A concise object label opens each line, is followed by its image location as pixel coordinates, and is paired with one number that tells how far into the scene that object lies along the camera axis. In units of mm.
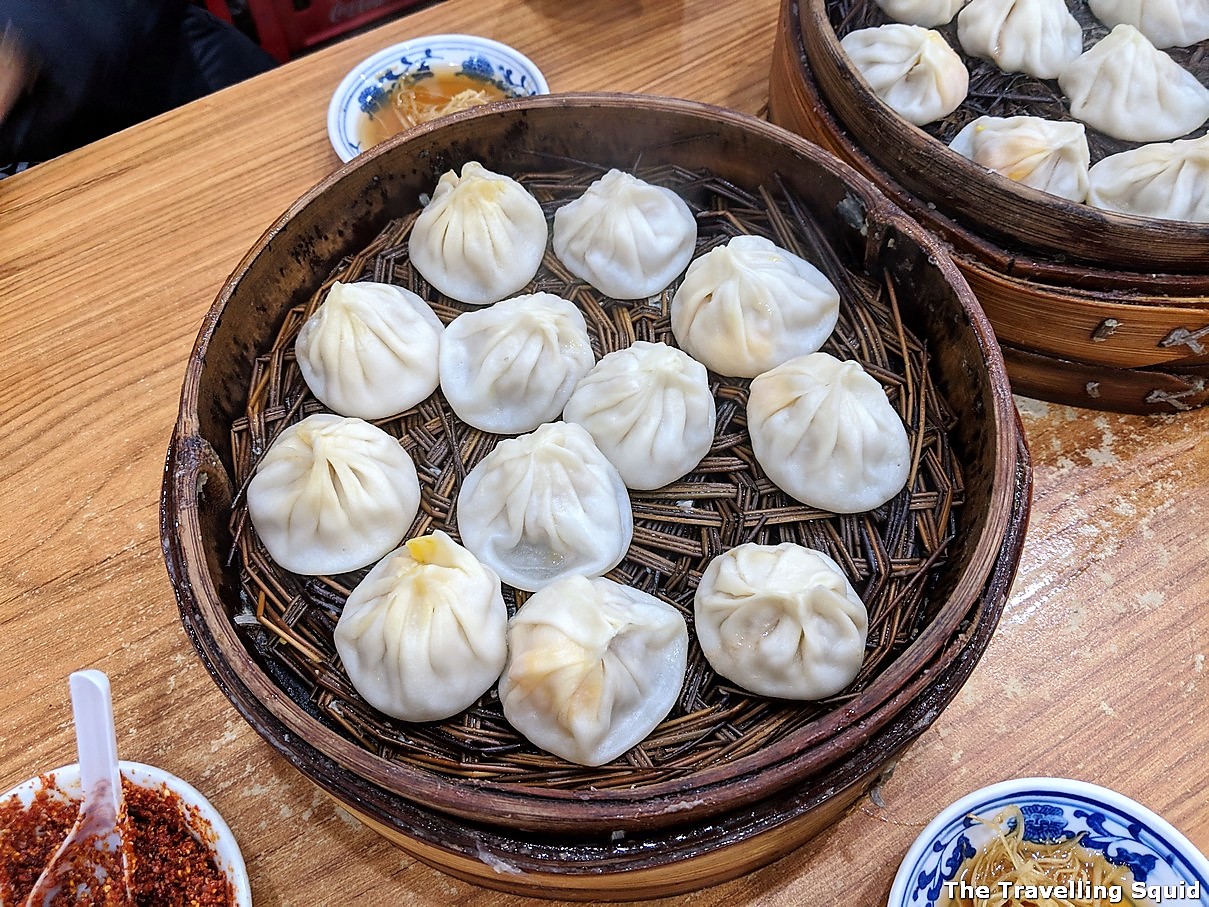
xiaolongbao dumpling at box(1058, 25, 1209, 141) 403
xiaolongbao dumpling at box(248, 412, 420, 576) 300
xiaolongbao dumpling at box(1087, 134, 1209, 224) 379
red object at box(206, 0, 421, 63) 657
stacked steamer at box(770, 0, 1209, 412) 356
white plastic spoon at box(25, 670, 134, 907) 283
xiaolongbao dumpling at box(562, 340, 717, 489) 310
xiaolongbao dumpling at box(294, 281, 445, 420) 325
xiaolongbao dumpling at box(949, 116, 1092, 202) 380
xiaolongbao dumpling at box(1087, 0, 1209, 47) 433
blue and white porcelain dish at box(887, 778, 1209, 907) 285
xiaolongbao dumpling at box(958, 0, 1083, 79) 420
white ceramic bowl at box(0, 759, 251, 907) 293
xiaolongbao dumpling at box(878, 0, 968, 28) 440
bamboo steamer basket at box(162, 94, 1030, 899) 256
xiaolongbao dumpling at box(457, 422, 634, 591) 298
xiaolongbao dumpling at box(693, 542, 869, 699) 277
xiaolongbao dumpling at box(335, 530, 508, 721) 274
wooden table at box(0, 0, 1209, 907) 334
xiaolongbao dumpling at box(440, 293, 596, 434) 325
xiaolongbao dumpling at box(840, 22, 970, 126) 406
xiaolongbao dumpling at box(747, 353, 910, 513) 306
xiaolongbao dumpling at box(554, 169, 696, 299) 348
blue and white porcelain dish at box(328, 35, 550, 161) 489
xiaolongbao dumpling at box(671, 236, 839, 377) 330
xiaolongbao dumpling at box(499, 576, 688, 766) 267
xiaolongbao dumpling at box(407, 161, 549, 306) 347
